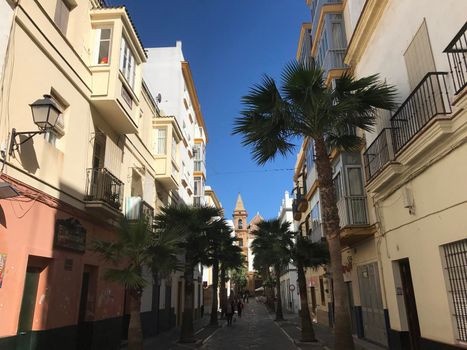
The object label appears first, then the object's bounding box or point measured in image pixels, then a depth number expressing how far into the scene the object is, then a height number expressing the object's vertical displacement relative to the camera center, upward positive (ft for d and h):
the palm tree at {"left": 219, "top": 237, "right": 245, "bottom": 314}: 96.94 +12.36
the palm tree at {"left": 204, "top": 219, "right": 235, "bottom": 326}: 69.51 +11.35
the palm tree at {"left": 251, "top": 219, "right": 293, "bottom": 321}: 79.90 +14.46
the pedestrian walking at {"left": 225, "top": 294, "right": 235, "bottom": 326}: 93.56 -0.66
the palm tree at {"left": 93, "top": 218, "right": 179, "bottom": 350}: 32.27 +4.41
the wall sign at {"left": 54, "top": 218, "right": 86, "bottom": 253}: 34.07 +6.33
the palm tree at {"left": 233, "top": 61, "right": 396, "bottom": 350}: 34.99 +16.06
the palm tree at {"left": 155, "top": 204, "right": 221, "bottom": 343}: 56.54 +8.67
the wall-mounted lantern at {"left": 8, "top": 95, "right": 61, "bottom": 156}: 27.81 +12.53
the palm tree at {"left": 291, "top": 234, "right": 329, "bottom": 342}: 60.08 +7.16
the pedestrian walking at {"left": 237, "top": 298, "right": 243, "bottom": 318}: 127.57 +0.49
